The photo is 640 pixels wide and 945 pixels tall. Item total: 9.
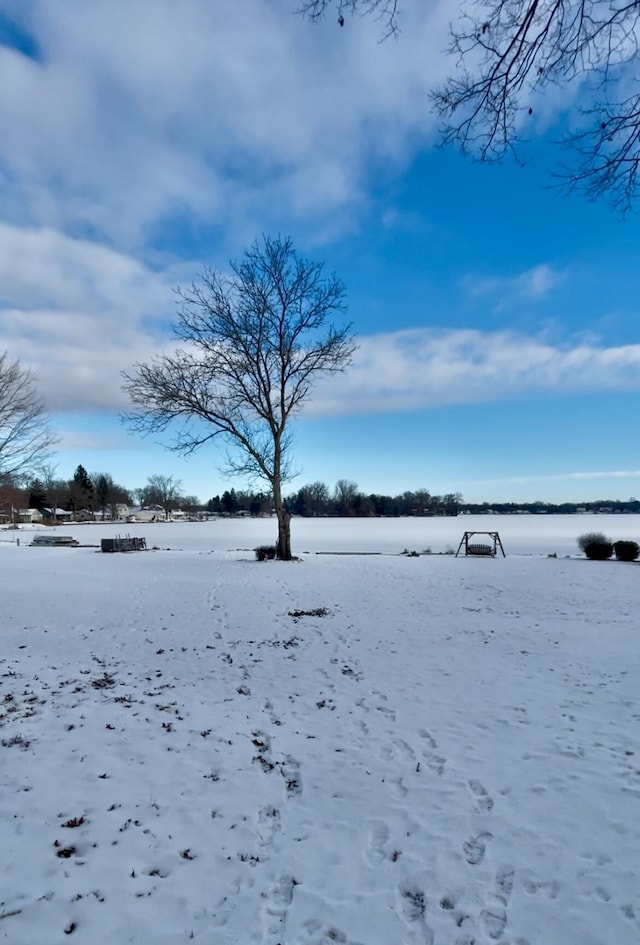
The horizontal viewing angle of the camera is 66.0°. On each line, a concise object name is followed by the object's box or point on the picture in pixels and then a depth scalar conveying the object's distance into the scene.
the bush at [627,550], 18.80
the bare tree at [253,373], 17.53
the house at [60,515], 91.54
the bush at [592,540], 19.60
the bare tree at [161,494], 113.19
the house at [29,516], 87.25
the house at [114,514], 92.32
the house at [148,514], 96.51
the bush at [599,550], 19.33
